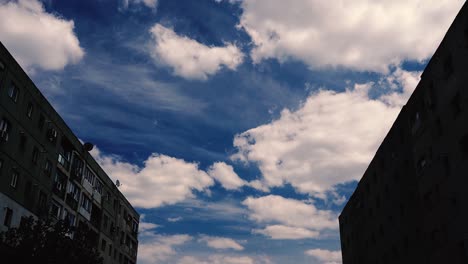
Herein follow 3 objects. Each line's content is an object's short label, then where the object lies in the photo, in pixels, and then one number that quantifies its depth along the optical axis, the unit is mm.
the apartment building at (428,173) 30141
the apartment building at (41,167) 34375
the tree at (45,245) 27625
